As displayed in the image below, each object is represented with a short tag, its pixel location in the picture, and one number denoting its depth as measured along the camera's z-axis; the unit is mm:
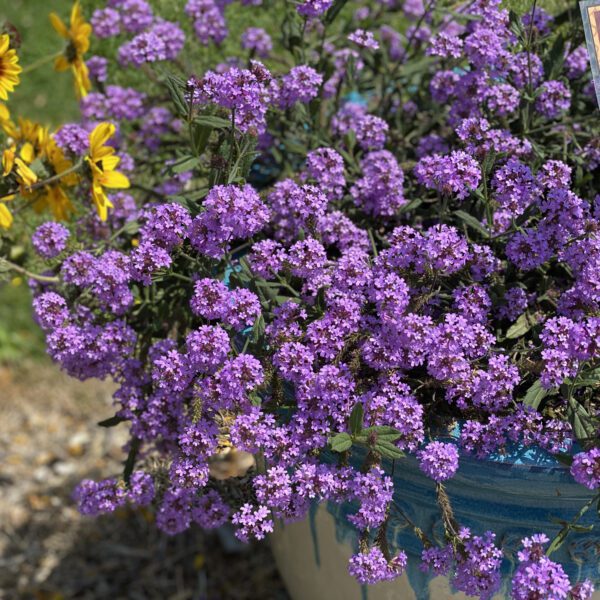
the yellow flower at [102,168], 1141
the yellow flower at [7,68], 1139
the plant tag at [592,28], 1020
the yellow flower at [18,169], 1134
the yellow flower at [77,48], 1246
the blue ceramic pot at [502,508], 1008
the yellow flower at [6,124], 1163
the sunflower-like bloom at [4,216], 1148
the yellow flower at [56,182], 1198
